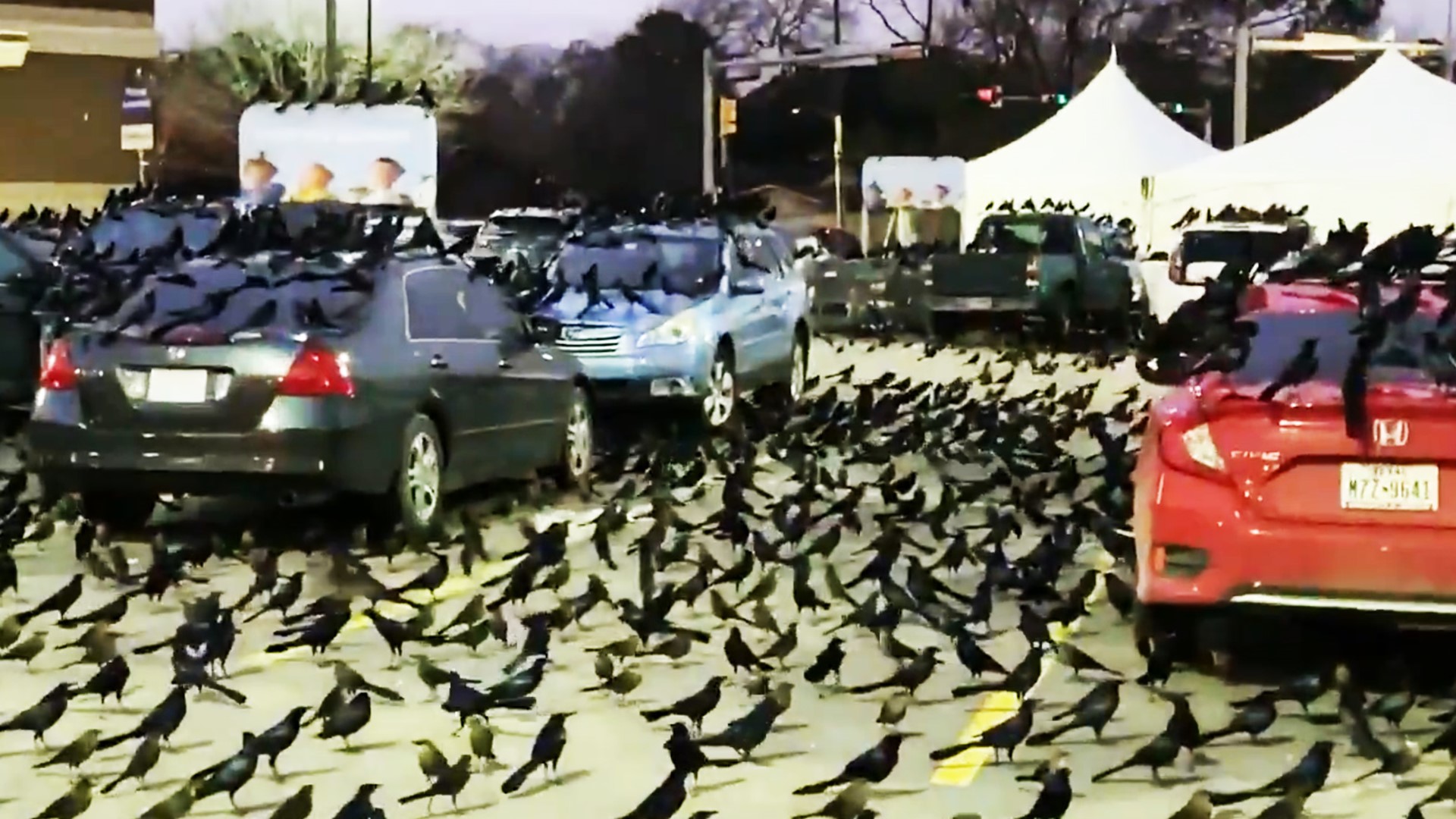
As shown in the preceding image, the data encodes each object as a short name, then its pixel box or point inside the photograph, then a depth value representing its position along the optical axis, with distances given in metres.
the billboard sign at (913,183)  42.72
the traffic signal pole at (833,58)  39.84
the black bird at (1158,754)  6.46
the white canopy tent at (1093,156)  31.22
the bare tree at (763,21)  75.44
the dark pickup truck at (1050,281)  25.42
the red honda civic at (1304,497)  7.07
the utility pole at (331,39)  42.34
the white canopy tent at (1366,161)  23.36
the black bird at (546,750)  6.38
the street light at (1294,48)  41.19
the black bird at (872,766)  6.16
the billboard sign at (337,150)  28.53
